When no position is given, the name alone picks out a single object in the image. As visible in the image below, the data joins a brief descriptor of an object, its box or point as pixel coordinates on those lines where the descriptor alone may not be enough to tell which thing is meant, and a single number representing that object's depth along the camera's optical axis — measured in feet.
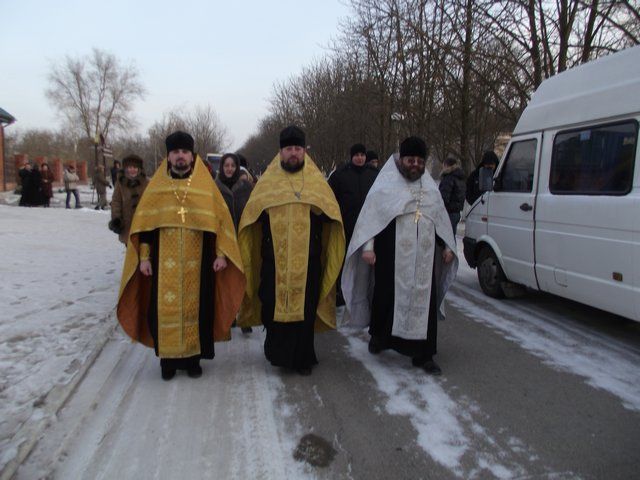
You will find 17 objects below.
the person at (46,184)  67.10
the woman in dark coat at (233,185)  19.38
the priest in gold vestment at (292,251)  14.32
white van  15.29
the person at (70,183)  65.57
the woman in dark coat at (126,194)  19.97
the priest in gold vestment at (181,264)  13.66
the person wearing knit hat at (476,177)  25.79
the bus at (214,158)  77.85
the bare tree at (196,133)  201.77
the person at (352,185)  21.38
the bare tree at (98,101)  202.18
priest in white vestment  14.60
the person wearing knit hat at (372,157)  26.11
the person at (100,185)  66.59
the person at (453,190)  28.94
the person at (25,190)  64.75
